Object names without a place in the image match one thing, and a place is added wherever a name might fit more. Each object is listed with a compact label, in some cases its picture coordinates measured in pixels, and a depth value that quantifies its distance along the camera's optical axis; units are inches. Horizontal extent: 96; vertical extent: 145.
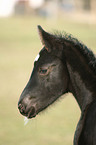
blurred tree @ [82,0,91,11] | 3597.4
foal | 280.1
